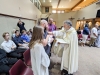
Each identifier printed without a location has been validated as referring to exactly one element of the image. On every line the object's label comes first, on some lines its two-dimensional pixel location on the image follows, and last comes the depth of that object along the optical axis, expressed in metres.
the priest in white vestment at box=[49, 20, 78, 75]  2.00
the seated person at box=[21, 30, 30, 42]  3.66
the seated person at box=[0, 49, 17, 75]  1.72
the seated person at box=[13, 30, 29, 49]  3.15
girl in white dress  1.23
